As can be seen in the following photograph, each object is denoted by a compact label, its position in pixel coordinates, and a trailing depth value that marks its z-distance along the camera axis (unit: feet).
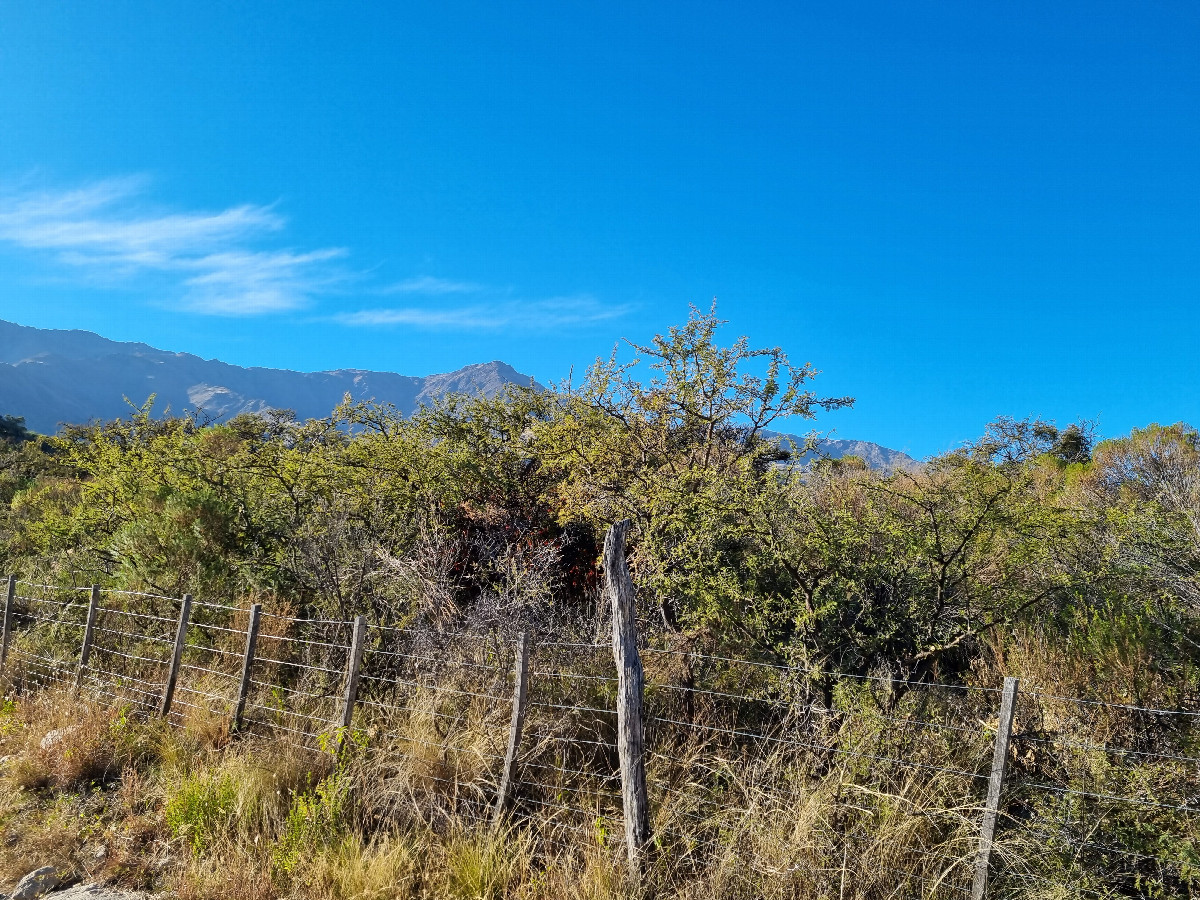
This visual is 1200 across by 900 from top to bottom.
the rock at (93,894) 16.98
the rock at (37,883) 17.19
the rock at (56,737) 23.90
